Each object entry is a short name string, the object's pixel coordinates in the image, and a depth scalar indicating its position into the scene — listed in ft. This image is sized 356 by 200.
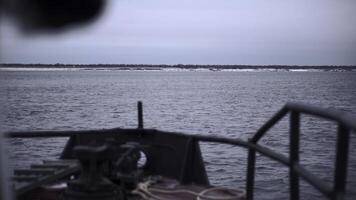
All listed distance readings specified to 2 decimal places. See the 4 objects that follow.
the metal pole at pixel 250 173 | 15.48
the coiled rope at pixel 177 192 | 17.66
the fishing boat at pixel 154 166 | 9.23
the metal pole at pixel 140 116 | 22.95
